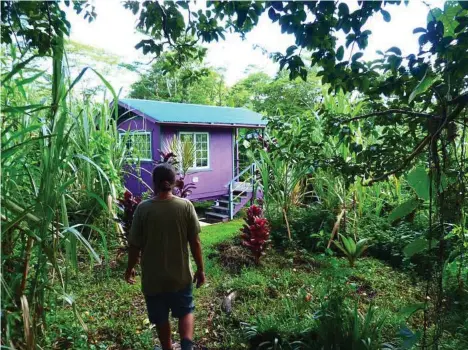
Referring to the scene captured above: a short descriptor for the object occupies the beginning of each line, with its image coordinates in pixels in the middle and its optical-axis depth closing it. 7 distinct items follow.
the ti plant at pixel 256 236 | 4.45
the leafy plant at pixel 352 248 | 4.41
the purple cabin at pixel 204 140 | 9.25
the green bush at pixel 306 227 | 5.14
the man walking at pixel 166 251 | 2.24
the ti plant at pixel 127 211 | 4.40
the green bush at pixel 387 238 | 4.35
